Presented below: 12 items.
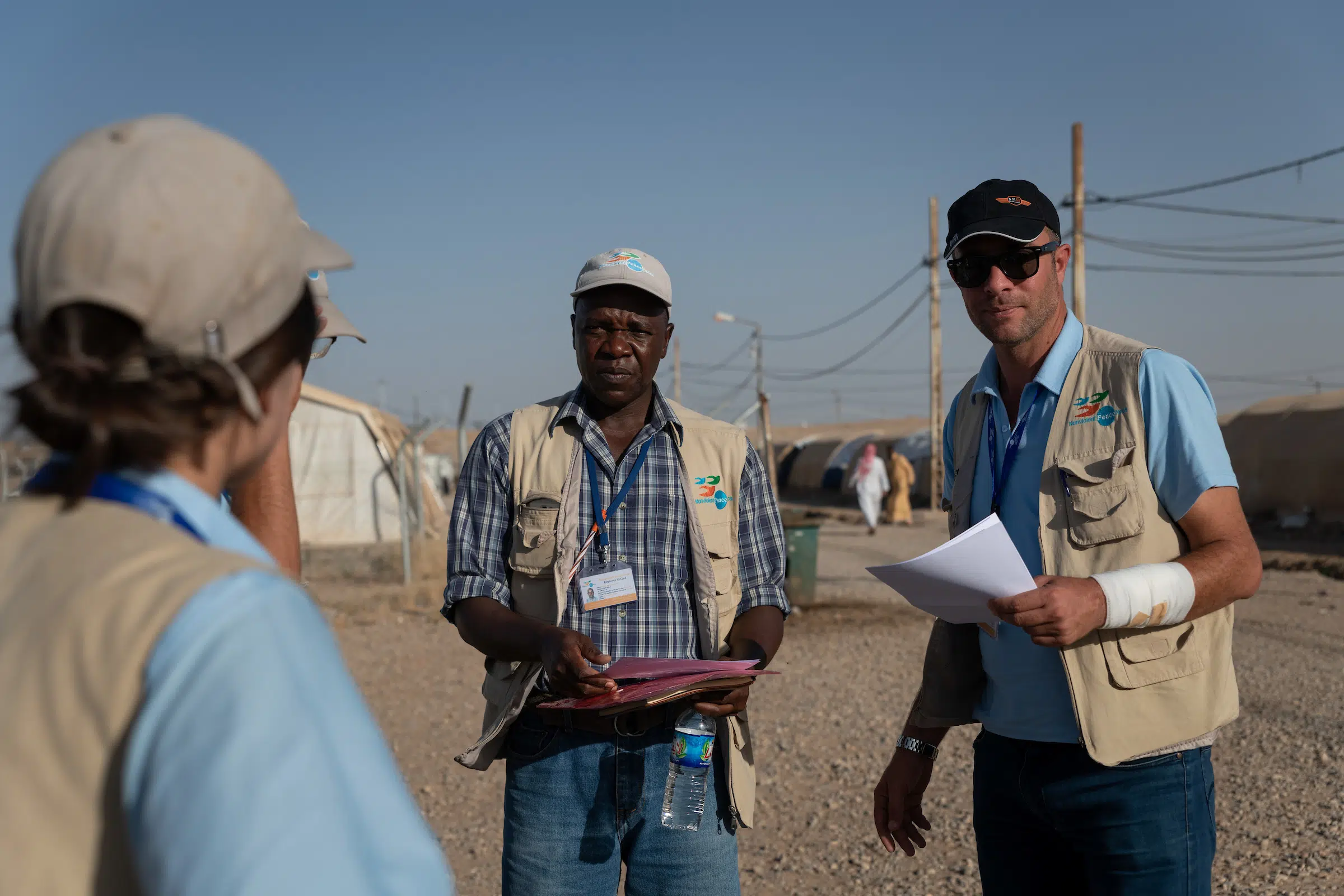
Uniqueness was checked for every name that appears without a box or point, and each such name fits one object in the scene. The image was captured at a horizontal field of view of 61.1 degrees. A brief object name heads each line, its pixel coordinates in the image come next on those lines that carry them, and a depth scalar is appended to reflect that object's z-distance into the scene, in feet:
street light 92.66
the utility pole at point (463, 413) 45.88
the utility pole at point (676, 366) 191.31
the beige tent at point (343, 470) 71.72
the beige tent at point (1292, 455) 71.97
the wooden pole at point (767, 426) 91.97
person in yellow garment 88.79
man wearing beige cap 9.40
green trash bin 43.09
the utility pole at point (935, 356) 93.81
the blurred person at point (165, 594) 3.02
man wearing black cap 8.09
